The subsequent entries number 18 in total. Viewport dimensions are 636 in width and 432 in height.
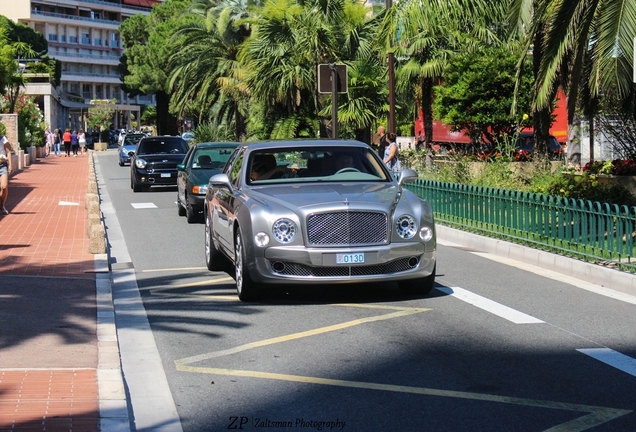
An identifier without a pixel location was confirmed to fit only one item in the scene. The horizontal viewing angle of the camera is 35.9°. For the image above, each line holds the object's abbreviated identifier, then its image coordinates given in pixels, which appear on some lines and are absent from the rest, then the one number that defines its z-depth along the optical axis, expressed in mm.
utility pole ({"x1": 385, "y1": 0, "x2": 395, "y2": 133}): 23391
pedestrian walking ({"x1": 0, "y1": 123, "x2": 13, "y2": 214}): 19164
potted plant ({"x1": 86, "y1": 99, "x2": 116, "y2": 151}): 113375
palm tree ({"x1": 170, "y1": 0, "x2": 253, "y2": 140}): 46934
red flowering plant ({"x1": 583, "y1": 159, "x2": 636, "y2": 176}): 17984
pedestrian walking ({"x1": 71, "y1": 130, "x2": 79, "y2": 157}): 64188
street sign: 23000
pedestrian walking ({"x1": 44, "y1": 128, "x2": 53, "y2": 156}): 65088
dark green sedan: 19562
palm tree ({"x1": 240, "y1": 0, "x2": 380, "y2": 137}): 31672
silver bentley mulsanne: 9703
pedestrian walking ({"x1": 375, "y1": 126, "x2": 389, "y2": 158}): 23203
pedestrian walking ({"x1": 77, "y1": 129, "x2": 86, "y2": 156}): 66950
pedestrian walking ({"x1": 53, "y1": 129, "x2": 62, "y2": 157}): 67250
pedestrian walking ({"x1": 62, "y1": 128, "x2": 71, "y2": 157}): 62750
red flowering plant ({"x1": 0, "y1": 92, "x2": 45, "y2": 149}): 49688
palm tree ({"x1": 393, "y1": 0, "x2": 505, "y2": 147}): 29891
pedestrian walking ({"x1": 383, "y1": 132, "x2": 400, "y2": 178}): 21531
